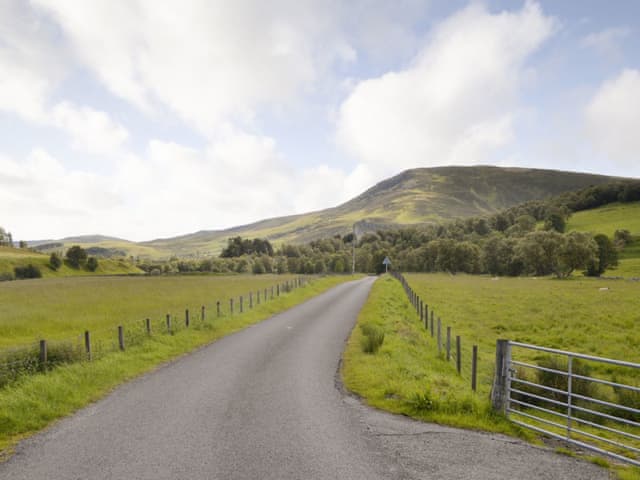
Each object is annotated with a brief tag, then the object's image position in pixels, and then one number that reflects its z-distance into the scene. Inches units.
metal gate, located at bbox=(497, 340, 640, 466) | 304.7
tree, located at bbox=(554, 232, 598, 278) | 2847.0
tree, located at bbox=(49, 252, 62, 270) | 4911.9
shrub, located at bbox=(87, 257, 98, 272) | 5310.0
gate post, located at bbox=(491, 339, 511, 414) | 339.6
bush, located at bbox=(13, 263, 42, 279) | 4329.7
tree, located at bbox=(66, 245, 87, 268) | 5236.2
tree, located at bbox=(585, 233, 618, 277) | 3080.7
